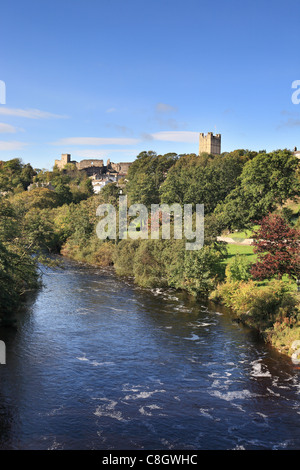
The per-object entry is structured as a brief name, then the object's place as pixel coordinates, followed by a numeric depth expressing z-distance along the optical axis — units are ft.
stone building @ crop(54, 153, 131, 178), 572.51
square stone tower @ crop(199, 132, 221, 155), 557.74
